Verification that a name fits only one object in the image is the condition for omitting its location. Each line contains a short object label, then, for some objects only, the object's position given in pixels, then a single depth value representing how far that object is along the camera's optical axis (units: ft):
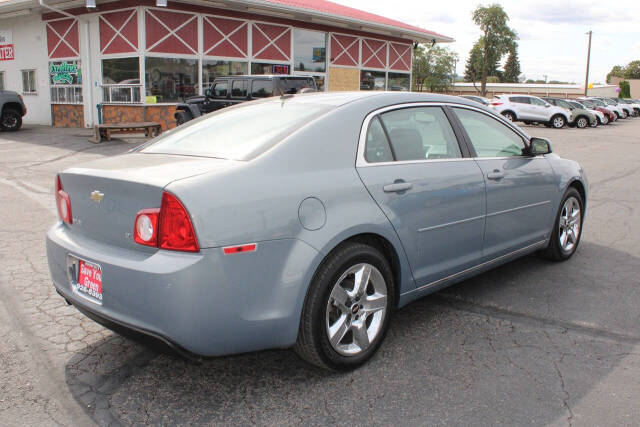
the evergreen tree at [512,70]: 381.46
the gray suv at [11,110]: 64.64
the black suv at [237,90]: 52.24
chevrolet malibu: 8.84
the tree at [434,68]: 266.36
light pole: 214.69
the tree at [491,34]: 258.78
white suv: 98.37
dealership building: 63.93
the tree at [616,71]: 478.84
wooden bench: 55.36
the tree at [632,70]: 446.60
